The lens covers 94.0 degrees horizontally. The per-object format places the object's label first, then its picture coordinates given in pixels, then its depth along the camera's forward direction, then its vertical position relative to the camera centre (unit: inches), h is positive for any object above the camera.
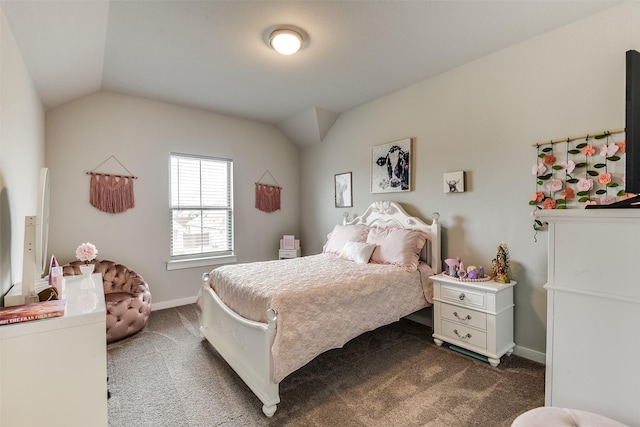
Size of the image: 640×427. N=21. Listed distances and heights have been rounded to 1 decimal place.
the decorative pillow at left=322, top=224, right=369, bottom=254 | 139.3 -13.4
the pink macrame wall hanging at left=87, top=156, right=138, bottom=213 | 133.8 +7.7
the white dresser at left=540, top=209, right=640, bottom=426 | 47.8 -17.8
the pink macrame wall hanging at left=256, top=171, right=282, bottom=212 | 181.9 +7.6
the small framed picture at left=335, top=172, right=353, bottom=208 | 163.0 +10.0
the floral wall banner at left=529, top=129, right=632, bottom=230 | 82.4 +10.9
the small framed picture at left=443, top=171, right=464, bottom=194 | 115.0 +10.3
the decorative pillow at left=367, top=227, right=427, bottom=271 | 114.2 -15.8
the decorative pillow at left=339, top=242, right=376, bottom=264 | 122.0 -18.4
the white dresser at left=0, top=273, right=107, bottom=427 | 43.6 -25.3
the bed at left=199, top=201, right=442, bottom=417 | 75.1 -26.9
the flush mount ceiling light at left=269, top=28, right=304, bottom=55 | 89.7 +51.9
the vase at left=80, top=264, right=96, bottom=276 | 85.2 -17.6
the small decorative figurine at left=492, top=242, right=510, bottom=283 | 98.8 -19.0
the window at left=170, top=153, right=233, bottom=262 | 157.8 +0.8
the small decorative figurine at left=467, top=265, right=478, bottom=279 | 103.0 -22.4
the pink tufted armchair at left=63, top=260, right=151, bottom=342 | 110.1 -36.2
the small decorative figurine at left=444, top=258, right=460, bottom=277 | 109.9 -21.5
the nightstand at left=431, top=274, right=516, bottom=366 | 94.6 -36.2
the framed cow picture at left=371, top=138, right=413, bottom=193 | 134.6 +19.7
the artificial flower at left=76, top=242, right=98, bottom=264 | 93.5 -13.8
